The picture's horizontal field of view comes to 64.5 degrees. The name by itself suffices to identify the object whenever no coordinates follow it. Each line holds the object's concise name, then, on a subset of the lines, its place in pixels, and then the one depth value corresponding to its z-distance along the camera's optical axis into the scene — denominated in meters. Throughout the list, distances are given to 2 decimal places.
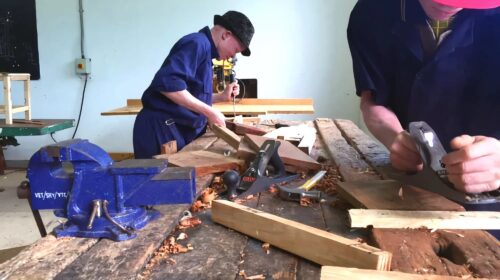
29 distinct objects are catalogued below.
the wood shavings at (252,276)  0.70
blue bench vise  0.85
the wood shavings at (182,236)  0.87
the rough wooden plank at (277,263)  0.72
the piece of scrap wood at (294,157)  1.39
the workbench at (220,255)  0.71
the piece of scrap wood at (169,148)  1.80
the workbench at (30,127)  3.35
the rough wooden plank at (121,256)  0.70
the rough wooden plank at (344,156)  1.36
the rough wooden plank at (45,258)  0.70
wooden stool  3.20
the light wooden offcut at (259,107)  3.32
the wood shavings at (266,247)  0.82
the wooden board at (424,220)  0.88
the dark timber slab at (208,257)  0.72
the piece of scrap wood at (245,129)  2.17
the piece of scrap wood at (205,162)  1.36
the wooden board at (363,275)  0.63
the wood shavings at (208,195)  1.10
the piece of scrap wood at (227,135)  1.73
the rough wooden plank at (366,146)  1.59
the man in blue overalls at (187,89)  2.20
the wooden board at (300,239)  0.69
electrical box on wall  4.79
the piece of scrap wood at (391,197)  0.96
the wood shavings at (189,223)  0.94
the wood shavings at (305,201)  1.09
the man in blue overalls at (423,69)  1.17
